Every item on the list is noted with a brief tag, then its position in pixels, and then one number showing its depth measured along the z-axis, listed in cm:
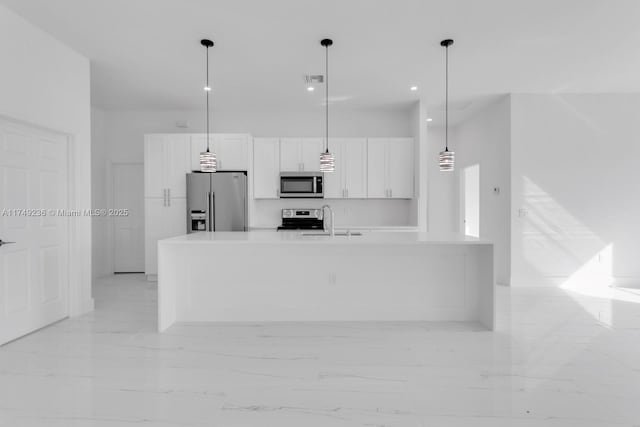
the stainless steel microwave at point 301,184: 556
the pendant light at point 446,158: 348
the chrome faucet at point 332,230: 351
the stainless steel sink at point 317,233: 381
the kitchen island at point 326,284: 350
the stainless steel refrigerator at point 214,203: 532
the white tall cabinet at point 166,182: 539
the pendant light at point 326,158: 345
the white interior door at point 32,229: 302
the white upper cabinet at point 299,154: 564
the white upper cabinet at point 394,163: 566
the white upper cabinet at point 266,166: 563
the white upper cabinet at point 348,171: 566
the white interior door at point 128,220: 599
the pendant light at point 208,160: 347
